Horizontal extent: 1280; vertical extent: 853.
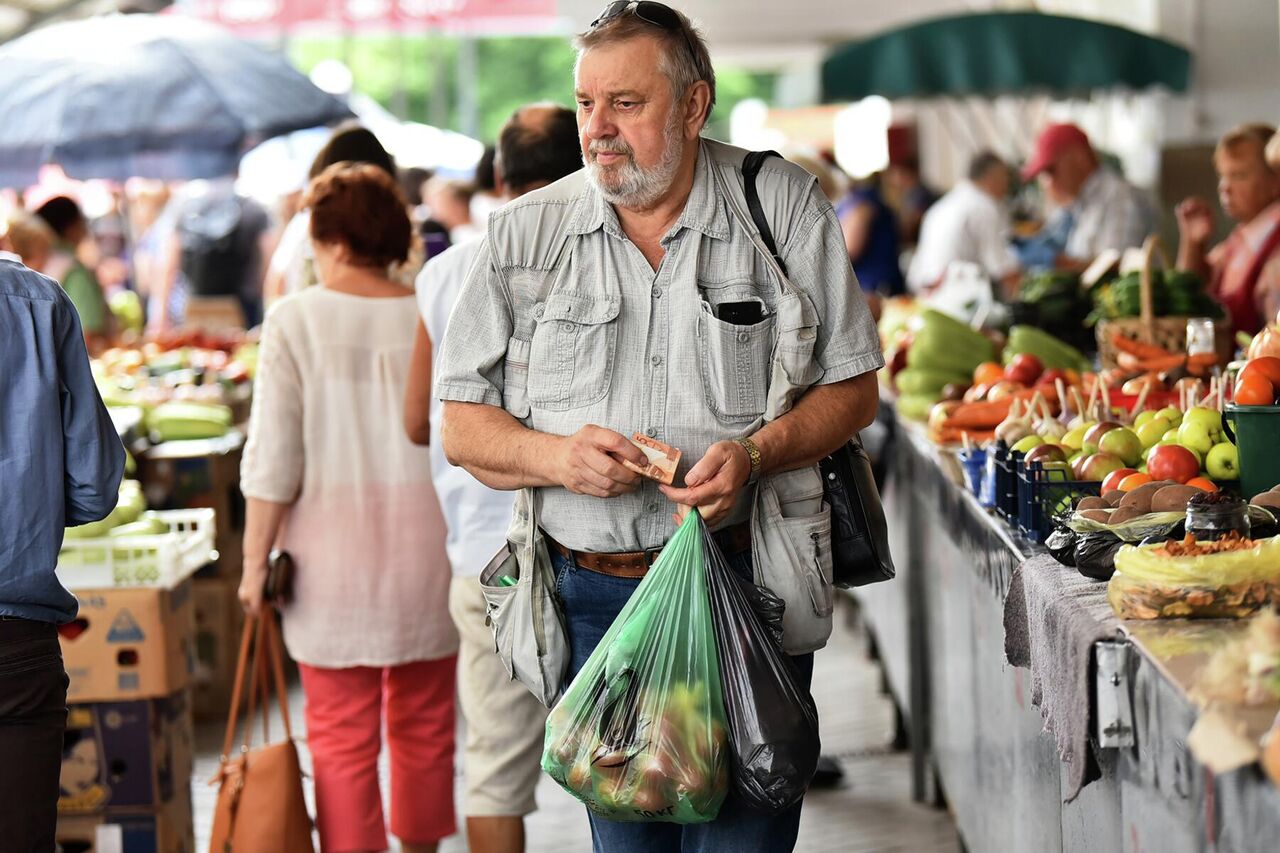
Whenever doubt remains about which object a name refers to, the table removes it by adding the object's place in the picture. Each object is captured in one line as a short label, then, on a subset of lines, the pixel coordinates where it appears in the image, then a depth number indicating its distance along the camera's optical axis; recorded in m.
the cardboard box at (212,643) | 7.11
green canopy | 11.27
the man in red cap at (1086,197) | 10.05
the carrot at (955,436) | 5.09
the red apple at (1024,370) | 5.49
